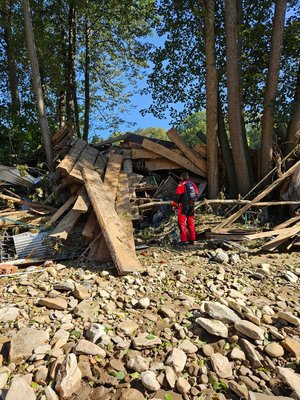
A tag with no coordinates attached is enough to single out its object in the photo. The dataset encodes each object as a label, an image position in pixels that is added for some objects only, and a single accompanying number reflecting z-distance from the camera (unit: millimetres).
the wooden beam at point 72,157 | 5672
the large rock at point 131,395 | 1965
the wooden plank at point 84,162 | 5514
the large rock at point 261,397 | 1842
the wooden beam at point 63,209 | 5246
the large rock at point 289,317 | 2678
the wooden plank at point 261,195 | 5727
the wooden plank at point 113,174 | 5839
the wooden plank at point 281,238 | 4883
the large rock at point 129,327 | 2621
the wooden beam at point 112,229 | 3881
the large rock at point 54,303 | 3004
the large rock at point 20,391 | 1850
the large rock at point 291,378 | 1941
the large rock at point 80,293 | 3211
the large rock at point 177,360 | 2207
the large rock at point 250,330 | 2465
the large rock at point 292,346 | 2320
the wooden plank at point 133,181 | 6332
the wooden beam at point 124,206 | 4823
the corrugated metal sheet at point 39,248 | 4711
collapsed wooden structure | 4566
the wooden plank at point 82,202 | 4709
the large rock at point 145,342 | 2430
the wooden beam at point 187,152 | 7617
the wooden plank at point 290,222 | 5469
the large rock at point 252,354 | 2246
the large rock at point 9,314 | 2781
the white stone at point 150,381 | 2027
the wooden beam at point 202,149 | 7684
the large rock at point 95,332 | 2475
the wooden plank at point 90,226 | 4629
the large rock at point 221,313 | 2664
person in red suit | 5563
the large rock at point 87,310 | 2820
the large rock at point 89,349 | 2312
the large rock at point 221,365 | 2168
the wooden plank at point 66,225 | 4496
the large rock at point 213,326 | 2508
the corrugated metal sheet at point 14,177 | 6281
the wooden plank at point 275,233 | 4935
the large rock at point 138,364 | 2193
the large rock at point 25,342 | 2285
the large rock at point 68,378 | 1956
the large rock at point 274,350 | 2342
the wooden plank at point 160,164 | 7645
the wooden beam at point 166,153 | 7496
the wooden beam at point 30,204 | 5612
